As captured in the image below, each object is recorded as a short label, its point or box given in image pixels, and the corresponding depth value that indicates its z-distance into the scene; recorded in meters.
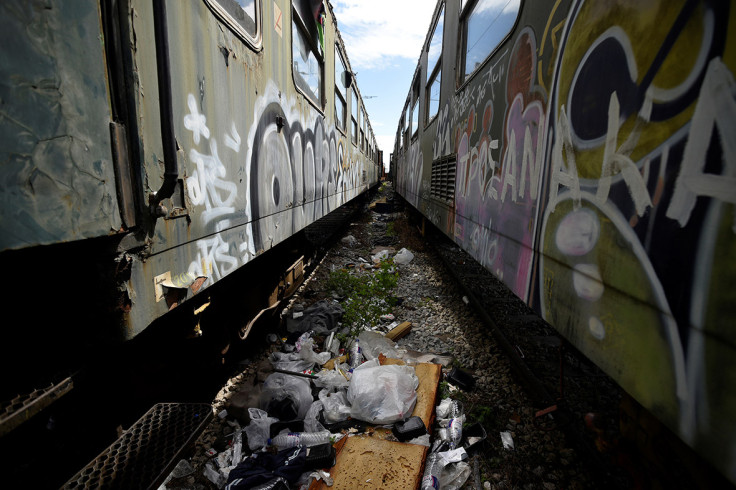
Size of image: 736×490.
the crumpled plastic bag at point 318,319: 3.80
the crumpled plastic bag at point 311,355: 3.26
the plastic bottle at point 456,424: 2.32
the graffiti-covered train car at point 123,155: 0.89
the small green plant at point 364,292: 4.15
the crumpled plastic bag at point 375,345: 3.33
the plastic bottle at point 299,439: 2.26
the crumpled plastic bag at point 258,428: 2.30
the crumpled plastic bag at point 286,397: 2.48
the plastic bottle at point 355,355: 3.15
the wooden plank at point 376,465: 1.89
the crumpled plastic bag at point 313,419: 2.40
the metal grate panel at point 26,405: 0.93
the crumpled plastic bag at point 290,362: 3.09
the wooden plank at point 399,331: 3.79
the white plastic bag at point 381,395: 2.36
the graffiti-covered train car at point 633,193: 0.92
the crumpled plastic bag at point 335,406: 2.48
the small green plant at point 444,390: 2.77
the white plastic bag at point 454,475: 2.02
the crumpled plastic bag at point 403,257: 6.72
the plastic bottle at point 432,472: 1.94
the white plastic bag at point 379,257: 6.92
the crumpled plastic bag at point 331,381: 2.76
